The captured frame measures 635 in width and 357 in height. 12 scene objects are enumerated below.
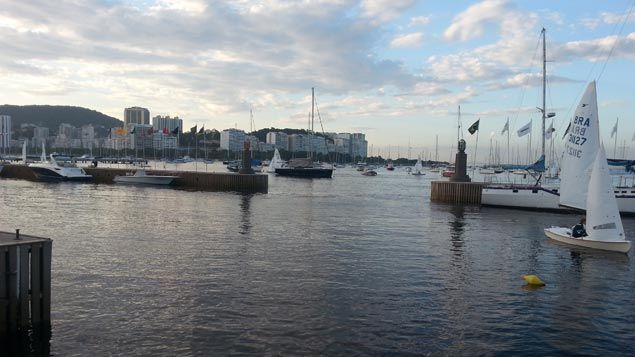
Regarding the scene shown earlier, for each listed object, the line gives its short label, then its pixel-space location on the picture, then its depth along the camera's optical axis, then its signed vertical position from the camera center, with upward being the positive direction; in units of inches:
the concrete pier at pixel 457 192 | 2289.2 -111.4
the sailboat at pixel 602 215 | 1036.5 -92.8
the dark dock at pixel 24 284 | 480.9 -115.1
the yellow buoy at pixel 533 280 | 772.0 -166.5
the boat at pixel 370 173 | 6456.7 -85.2
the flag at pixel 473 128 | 2455.3 +185.6
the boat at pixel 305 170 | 4970.5 -46.1
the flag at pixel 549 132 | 2583.7 +179.4
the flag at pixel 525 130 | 2278.1 +165.9
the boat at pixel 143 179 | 3179.1 -94.1
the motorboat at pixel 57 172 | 3457.2 -66.2
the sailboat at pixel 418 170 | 7269.7 -47.1
